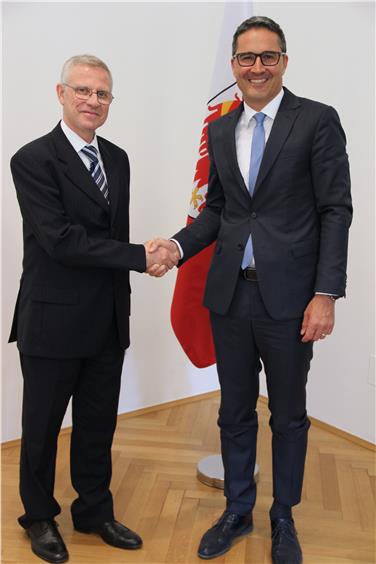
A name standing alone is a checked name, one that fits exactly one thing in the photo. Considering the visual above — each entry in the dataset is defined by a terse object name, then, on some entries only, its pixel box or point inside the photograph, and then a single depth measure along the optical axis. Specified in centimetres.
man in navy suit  189
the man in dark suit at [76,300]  190
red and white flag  263
